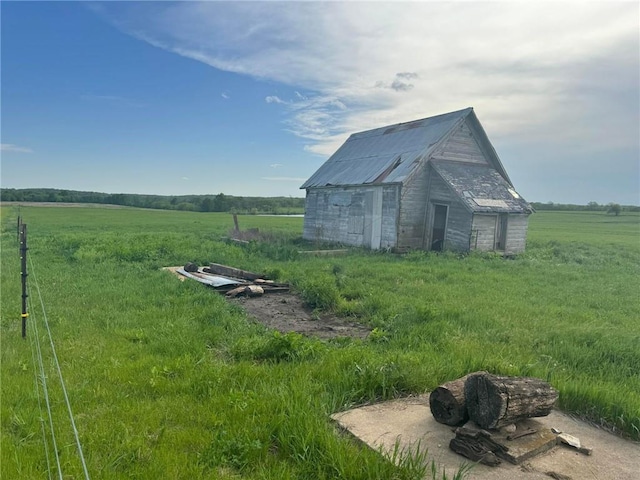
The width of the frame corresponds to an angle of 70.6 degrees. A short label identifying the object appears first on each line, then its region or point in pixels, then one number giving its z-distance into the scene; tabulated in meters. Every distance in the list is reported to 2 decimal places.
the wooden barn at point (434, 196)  18.56
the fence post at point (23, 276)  6.11
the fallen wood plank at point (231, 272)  12.05
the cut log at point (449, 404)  4.08
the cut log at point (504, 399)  3.69
